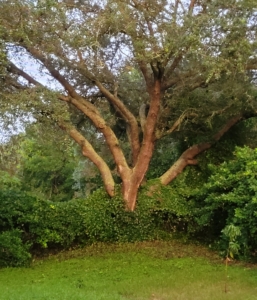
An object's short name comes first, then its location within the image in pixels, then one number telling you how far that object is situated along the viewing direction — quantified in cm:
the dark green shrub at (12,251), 1014
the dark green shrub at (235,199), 1029
